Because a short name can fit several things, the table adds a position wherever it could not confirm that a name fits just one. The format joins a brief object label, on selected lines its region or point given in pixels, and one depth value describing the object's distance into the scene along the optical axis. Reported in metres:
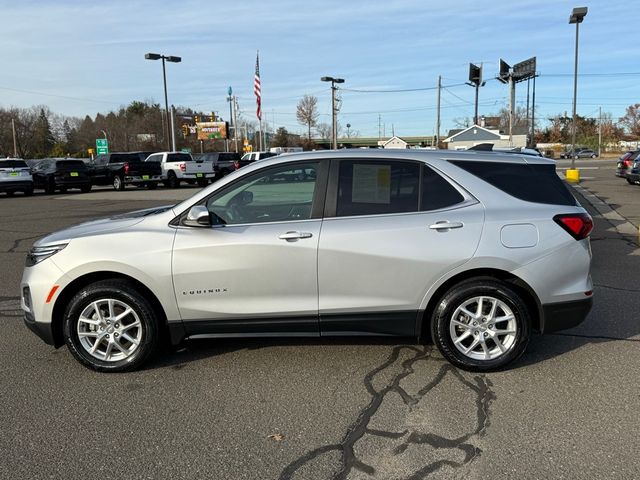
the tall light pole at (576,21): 23.23
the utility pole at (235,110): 67.12
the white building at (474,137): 68.82
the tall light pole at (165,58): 33.25
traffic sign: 62.84
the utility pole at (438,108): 54.09
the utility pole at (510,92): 45.96
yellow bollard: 24.44
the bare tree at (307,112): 78.19
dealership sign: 76.69
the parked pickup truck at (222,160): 30.09
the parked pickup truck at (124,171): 27.33
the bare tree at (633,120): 96.25
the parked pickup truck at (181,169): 28.47
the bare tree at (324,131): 97.84
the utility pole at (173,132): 39.53
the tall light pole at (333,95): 43.97
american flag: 39.22
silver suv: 4.05
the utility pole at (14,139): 82.12
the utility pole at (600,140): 85.69
